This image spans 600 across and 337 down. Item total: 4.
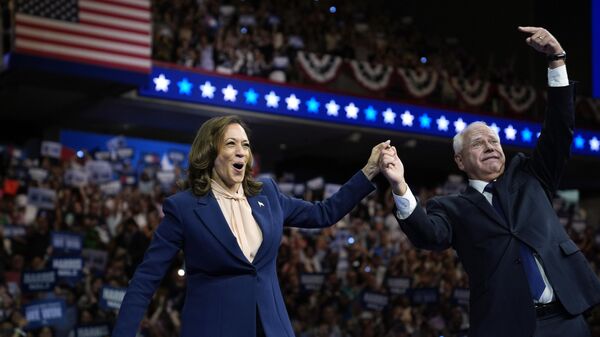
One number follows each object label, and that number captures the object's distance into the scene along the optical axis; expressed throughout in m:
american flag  11.80
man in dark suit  3.25
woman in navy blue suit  3.05
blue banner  14.48
